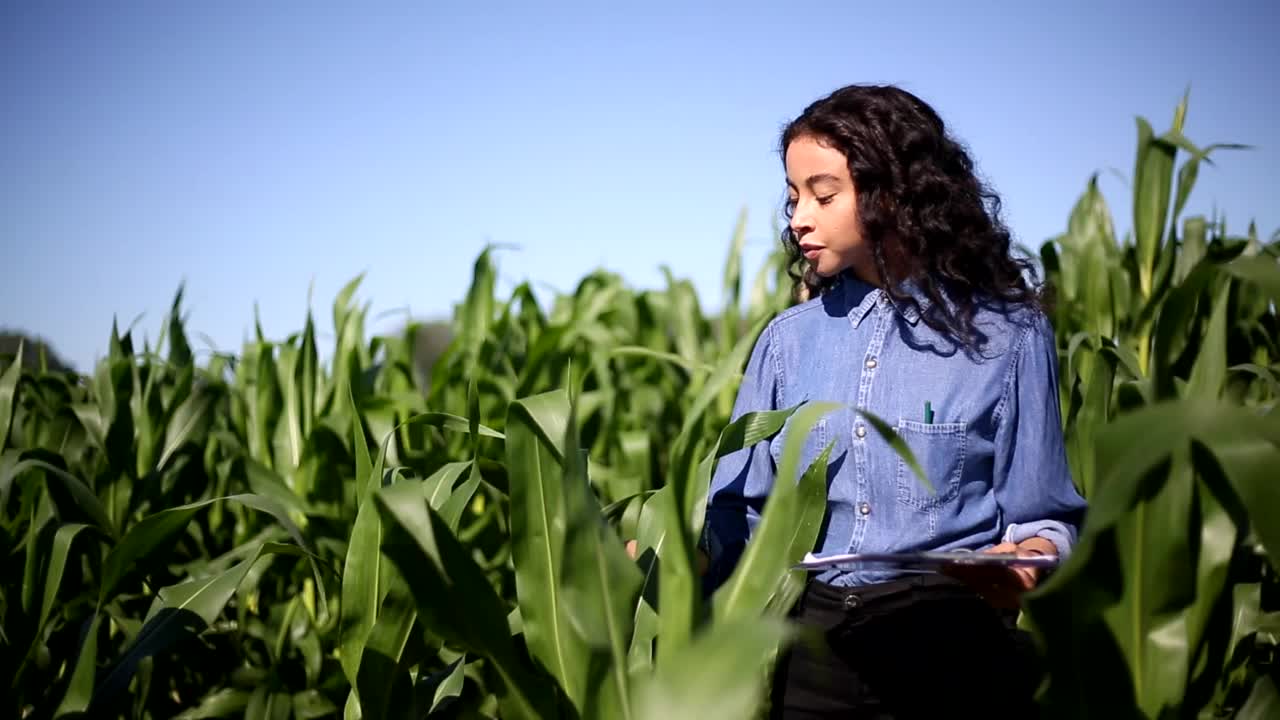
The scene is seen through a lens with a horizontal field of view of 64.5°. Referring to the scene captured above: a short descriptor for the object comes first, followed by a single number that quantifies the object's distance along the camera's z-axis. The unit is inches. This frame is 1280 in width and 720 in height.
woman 50.8
